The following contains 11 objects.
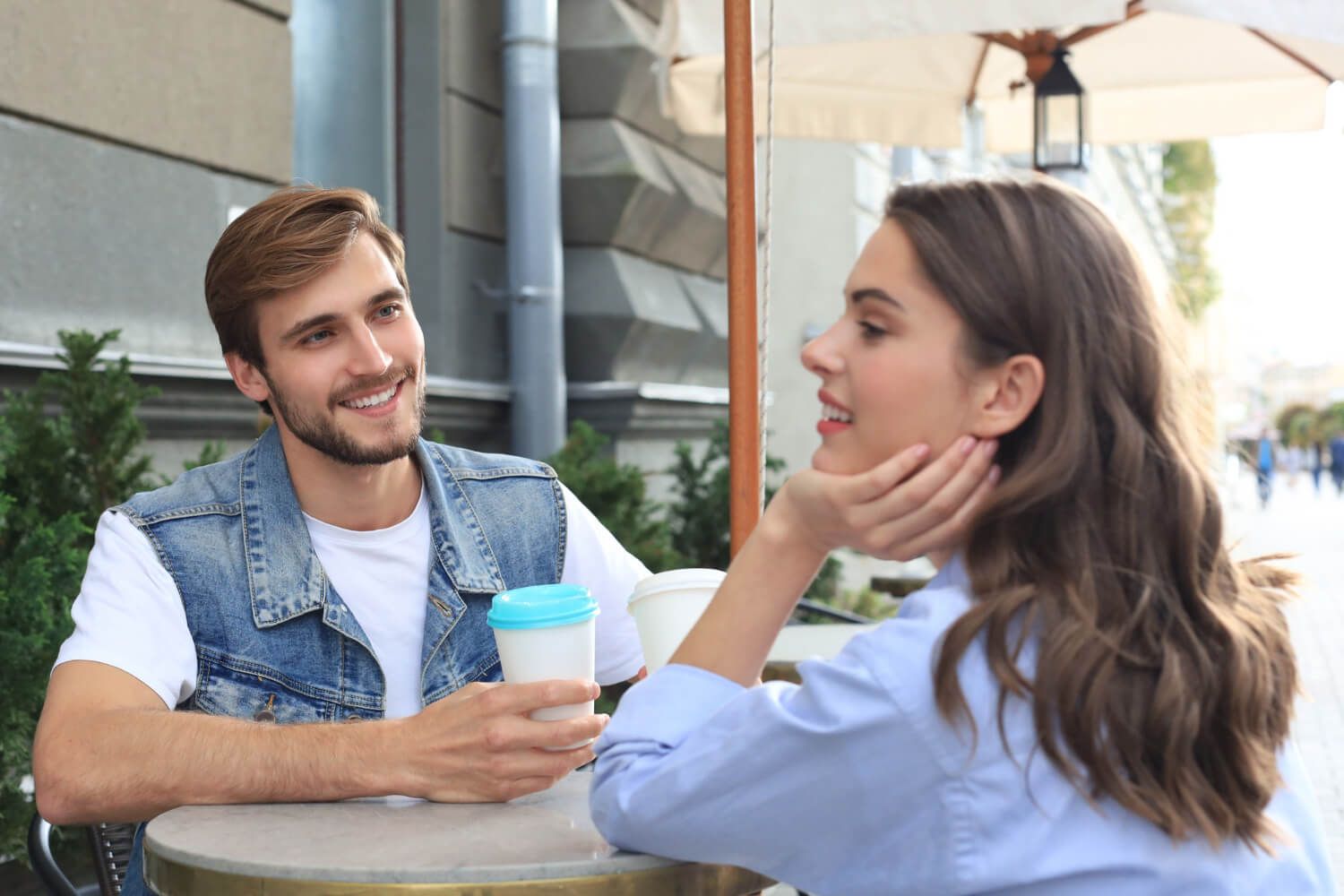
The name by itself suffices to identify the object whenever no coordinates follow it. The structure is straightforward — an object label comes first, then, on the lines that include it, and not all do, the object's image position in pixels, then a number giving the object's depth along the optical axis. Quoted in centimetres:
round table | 144
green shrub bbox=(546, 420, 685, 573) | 495
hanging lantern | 568
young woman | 134
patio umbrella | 440
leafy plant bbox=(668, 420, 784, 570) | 637
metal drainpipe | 626
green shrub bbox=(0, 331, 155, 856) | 288
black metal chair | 207
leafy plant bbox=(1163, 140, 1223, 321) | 3775
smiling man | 176
